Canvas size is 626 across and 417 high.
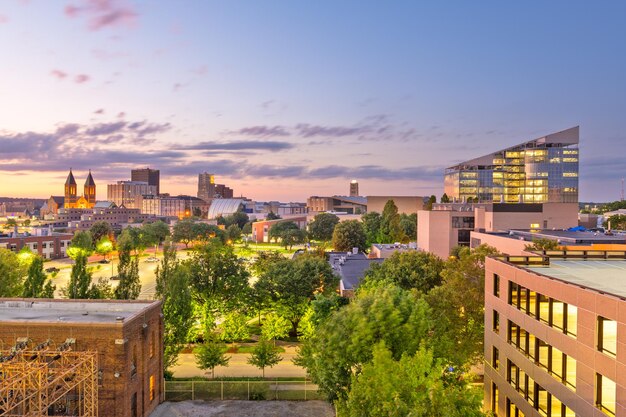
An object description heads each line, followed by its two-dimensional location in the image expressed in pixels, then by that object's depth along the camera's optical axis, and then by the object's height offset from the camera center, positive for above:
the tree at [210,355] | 39.09 -12.36
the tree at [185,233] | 170.75 -11.25
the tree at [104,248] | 121.06 -11.98
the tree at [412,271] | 50.55 -7.19
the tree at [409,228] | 142.12 -7.31
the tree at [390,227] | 127.69 -6.56
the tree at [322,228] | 174.62 -9.23
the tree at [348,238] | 131.00 -9.57
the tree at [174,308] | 39.41 -9.12
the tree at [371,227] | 143.94 -7.50
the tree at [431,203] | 148.46 +0.09
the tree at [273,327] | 46.19 -11.95
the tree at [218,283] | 51.38 -8.70
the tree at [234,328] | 46.94 -12.23
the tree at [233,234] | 174.12 -11.69
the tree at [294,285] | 51.12 -8.93
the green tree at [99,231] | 148.00 -9.51
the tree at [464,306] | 37.53 -8.24
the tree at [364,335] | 28.72 -7.89
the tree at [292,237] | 156.12 -11.60
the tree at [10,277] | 51.90 -8.62
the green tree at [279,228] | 176.66 -9.59
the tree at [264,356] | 39.47 -12.48
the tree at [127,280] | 44.62 -7.31
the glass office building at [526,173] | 170.00 +11.50
